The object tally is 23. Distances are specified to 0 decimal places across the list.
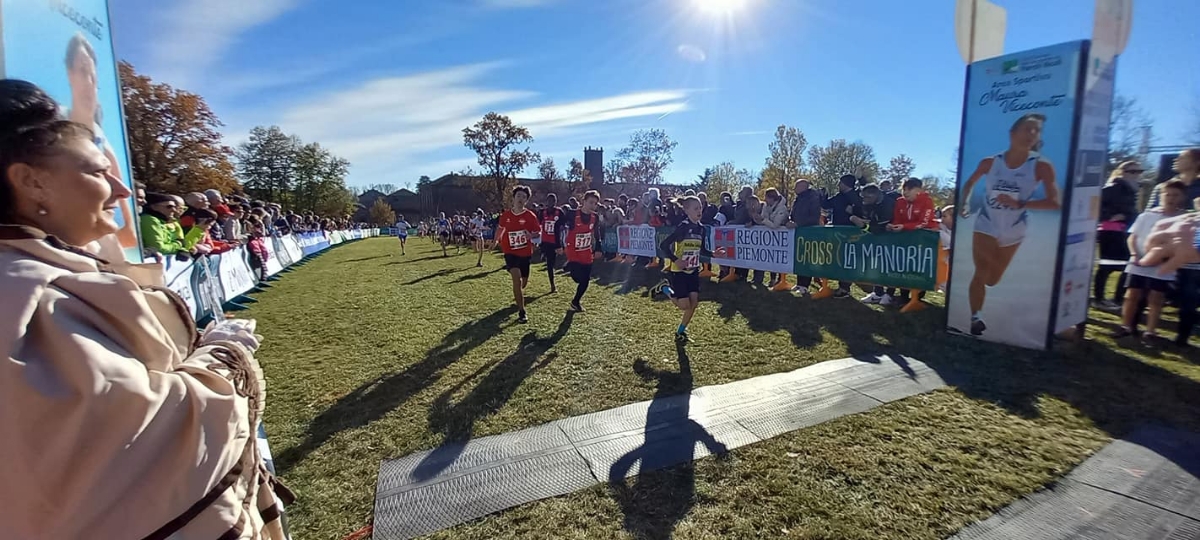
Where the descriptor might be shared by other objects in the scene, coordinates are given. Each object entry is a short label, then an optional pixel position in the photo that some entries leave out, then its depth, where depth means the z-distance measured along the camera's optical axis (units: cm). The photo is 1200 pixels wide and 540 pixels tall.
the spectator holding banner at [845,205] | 931
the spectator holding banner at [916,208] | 812
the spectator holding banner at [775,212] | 1059
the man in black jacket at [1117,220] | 779
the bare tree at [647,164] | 4728
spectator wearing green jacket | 680
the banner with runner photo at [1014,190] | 531
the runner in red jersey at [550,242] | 969
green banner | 791
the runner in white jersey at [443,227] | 2168
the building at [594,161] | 6731
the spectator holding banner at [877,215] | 859
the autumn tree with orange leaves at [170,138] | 3034
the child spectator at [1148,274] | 568
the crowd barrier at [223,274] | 733
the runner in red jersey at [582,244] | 810
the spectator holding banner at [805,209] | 1007
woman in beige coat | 94
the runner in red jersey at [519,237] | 762
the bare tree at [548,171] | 5184
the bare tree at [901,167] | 5200
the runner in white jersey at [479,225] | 1644
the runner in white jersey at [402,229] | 2392
